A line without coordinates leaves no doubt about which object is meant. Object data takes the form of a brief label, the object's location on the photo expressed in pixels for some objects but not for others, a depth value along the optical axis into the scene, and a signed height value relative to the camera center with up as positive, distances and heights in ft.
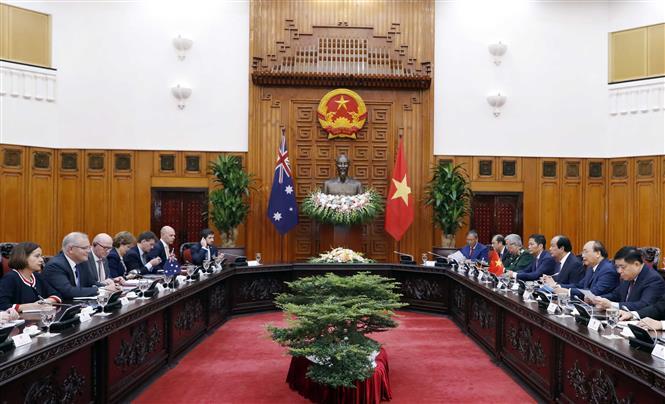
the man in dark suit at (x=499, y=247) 23.53 -2.15
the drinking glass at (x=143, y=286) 14.49 -2.45
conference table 8.71 -3.47
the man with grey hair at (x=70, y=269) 13.53 -1.87
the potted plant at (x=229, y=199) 30.30 -0.12
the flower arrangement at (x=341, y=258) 26.63 -3.01
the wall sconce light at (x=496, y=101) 33.50 +6.08
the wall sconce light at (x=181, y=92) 32.68 +6.35
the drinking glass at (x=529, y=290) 14.70 -2.62
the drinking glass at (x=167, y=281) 16.28 -2.58
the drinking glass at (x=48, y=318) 9.86 -2.27
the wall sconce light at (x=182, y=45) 32.68 +9.26
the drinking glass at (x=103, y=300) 12.13 -2.41
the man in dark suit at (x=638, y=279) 12.55 -1.91
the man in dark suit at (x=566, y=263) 17.70 -2.15
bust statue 30.30 +0.76
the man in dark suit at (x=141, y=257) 19.51 -2.22
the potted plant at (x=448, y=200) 30.86 -0.12
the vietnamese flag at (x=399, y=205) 31.04 -0.45
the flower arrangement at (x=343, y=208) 28.53 -0.57
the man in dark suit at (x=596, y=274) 14.90 -2.14
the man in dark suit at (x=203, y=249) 23.84 -2.40
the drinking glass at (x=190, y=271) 18.48 -2.64
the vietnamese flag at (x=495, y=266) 19.31 -2.43
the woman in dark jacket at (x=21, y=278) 12.33 -1.89
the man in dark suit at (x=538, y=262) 19.61 -2.34
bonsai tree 11.47 -2.86
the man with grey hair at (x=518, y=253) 21.88 -2.28
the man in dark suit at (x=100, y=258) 16.16 -1.91
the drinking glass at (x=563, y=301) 12.50 -2.48
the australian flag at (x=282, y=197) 30.78 +0.01
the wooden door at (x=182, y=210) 33.30 -0.83
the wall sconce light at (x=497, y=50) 33.45 +9.23
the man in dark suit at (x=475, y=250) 25.17 -2.45
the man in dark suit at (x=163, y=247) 20.85 -1.98
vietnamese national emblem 32.83 +5.27
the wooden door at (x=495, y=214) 34.04 -1.01
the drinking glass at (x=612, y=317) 10.63 -2.36
